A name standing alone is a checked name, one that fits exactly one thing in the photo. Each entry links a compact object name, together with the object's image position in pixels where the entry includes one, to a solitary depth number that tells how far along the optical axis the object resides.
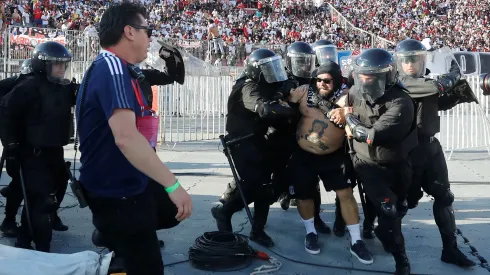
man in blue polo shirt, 2.52
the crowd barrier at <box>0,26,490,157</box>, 11.86
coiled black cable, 4.56
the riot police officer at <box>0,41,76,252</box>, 4.70
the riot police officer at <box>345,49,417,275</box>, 4.10
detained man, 4.87
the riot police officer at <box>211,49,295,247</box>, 4.96
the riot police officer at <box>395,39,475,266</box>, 4.58
